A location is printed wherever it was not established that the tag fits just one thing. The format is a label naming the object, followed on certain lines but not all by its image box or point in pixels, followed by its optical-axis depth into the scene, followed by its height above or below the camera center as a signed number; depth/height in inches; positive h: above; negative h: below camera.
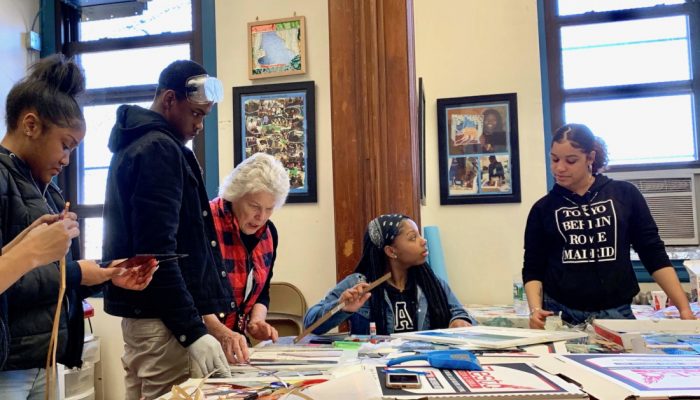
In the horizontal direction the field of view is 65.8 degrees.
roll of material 110.3 -7.3
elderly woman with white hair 60.6 -0.9
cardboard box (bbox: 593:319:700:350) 48.7 -10.8
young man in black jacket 45.0 -1.2
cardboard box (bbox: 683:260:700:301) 74.5 -9.1
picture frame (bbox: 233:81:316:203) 98.4 +17.2
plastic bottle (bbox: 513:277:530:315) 100.1 -17.1
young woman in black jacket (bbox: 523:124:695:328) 66.5 -4.1
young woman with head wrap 71.8 -9.7
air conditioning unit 115.3 +1.3
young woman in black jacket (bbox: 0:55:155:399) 38.6 +1.4
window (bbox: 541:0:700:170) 120.0 +30.5
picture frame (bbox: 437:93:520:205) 117.6 +14.3
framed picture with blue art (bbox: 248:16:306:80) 99.3 +32.2
